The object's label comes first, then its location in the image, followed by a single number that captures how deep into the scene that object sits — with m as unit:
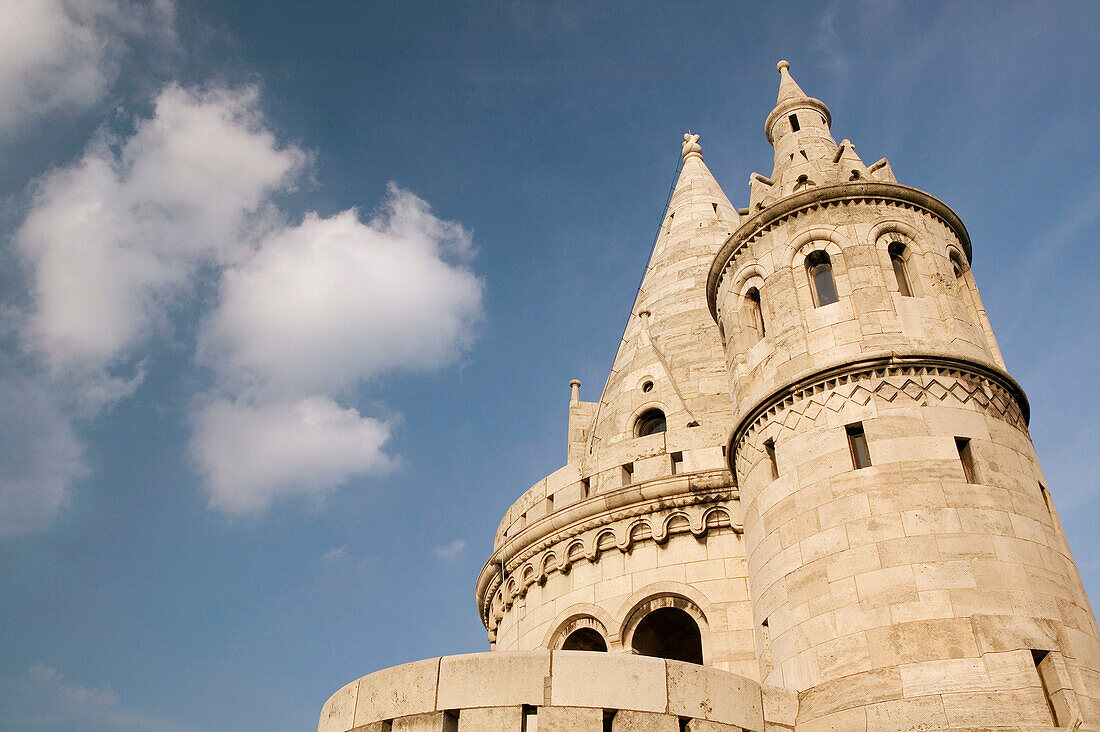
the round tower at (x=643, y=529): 14.96
